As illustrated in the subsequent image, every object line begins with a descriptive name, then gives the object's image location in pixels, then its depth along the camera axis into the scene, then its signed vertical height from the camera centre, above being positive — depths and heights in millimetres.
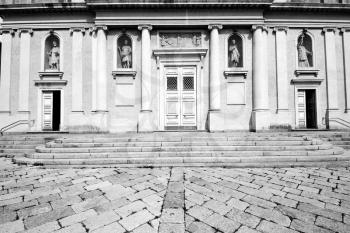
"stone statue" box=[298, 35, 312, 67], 11695 +4132
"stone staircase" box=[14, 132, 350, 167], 5855 -1018
